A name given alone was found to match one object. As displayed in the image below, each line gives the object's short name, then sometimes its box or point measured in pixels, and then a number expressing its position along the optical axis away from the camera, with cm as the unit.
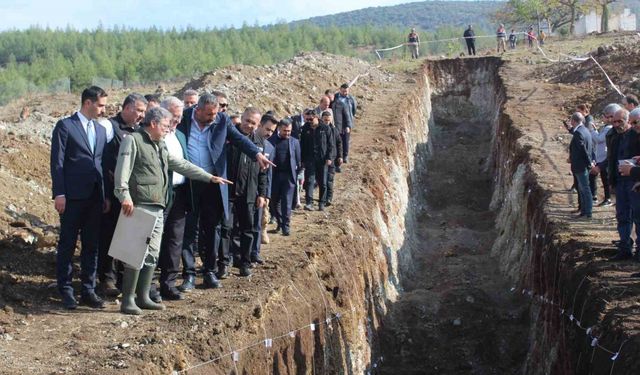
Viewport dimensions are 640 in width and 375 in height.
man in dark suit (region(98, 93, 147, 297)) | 984
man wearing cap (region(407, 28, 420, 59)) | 4328
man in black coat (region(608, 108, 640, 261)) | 1135
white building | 6400
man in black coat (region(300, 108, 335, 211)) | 1623
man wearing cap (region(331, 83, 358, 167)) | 2019
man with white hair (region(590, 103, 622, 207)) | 1512
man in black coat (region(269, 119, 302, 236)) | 1402
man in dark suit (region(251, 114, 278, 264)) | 1184
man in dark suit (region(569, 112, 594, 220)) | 1488
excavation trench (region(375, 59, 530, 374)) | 1570
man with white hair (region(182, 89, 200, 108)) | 1158
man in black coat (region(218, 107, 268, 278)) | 1130
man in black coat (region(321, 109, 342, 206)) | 1655
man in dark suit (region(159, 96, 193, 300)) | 994
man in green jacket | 905
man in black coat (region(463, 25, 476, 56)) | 4234
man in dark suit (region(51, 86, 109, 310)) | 952
